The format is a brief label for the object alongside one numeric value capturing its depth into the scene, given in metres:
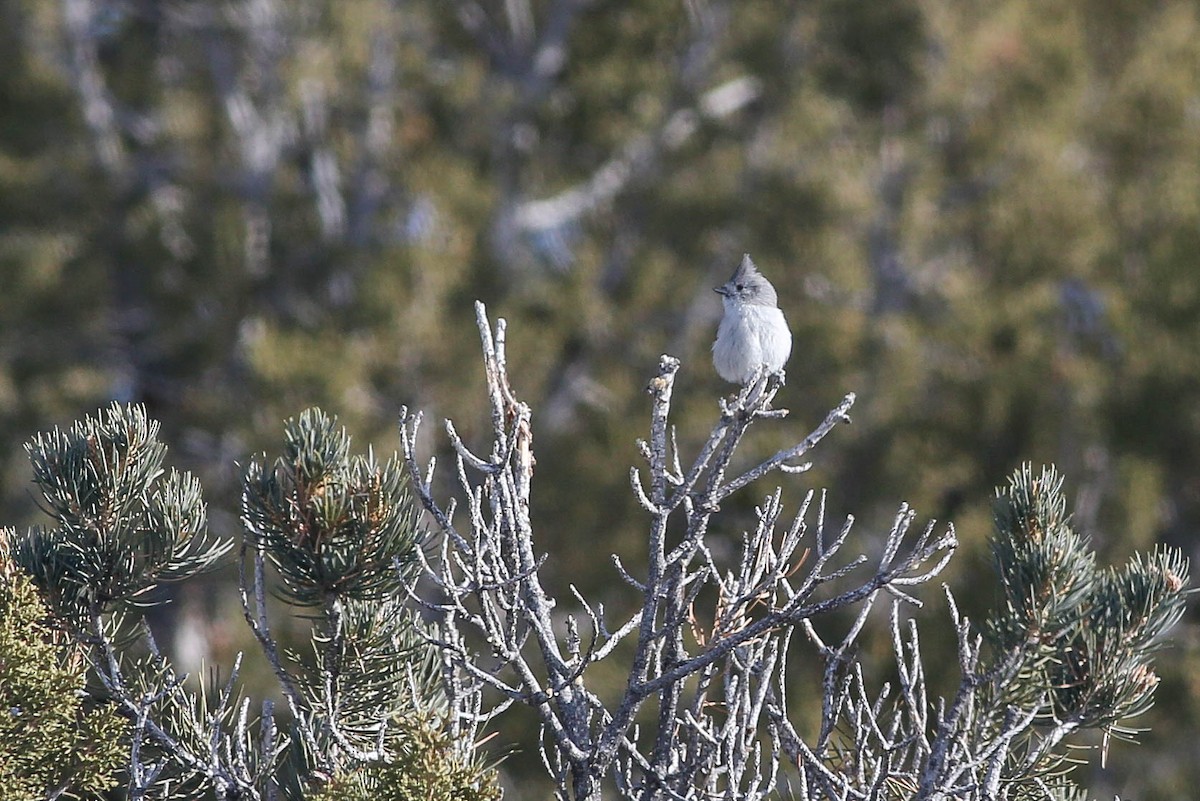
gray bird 8.84
